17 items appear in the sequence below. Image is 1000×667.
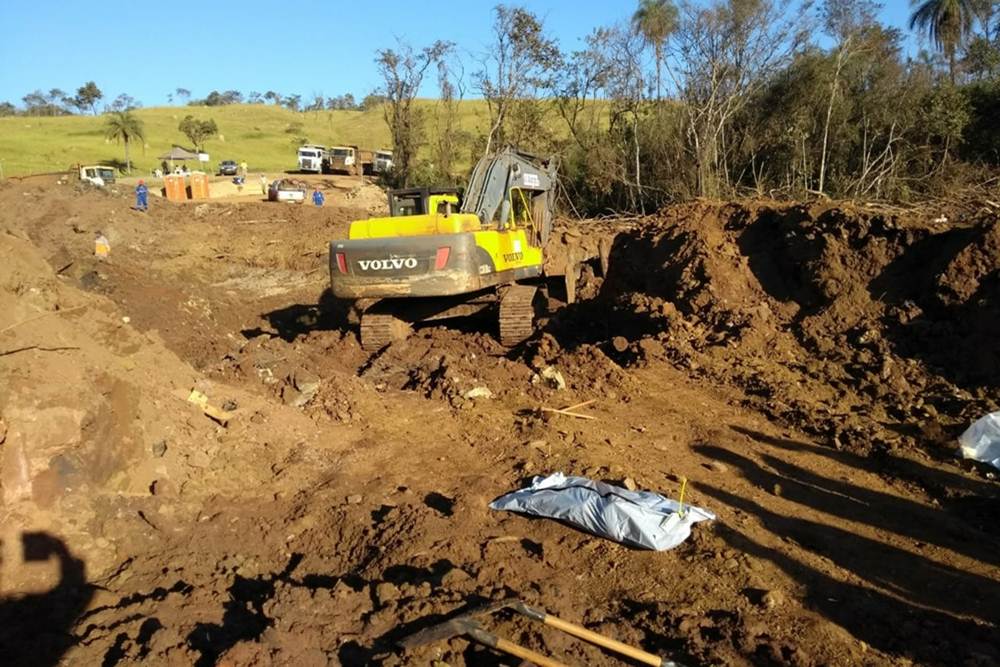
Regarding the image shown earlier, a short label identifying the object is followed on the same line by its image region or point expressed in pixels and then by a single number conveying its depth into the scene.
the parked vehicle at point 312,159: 47.88
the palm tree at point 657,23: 19.50
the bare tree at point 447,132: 29.36
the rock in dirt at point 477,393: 7.89
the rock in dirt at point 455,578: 4.17
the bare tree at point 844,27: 17.11
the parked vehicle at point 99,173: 36.34
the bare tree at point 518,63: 24.61
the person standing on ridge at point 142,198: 23.32
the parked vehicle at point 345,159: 45.47
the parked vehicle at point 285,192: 31.33
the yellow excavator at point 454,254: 8.98
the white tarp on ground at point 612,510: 4.51
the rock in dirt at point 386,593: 4.02
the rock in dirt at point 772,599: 3.89
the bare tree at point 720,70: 17.89
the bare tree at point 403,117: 30.64
